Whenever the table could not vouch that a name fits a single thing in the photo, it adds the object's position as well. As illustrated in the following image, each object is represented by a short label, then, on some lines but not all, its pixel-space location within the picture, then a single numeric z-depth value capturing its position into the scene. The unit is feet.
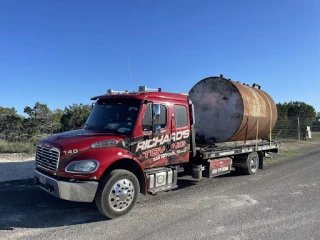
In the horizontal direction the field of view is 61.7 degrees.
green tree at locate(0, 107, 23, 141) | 63.62
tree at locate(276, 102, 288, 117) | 87.31
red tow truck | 15.94
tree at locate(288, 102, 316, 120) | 115.14
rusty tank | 29.01
